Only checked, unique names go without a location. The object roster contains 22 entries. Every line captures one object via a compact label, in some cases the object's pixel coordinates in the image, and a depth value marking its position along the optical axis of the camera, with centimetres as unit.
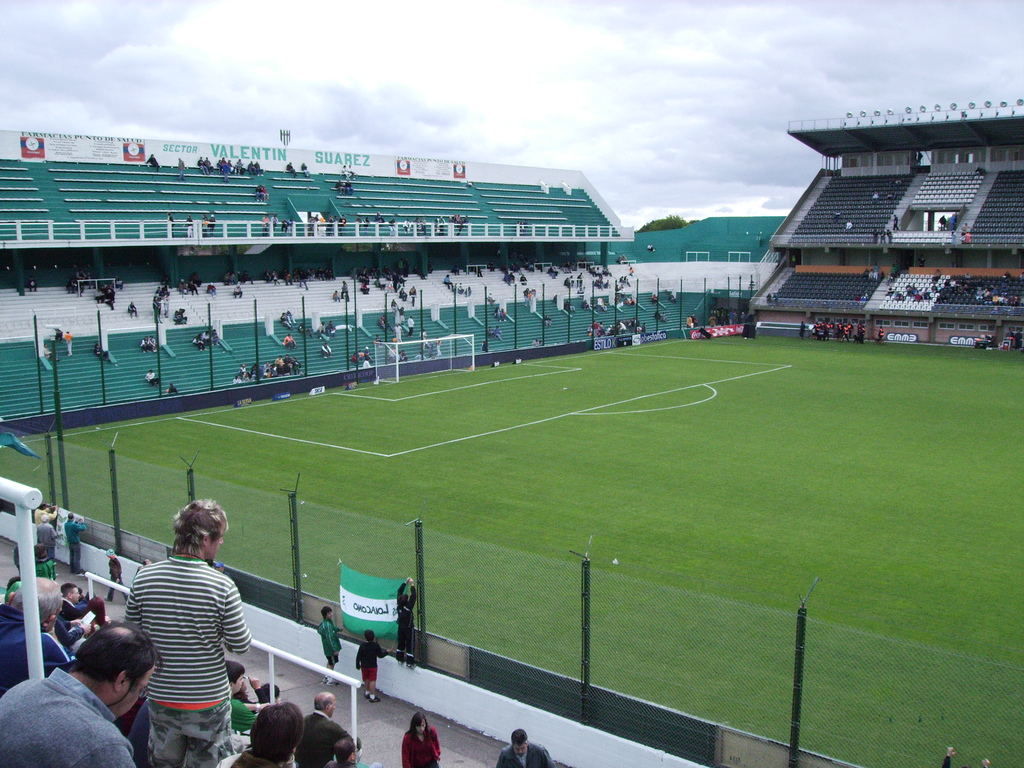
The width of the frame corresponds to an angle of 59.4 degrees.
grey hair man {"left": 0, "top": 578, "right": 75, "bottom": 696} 400
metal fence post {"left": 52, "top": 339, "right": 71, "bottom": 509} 1708
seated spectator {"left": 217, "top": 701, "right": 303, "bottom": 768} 386
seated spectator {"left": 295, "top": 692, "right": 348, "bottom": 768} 657
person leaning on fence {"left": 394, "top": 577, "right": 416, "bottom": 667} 1105
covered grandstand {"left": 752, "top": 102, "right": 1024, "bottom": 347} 5466
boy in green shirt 1127
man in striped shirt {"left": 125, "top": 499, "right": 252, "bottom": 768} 494
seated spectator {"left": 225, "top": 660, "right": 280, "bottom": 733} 732
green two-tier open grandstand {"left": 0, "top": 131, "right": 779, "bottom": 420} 3753
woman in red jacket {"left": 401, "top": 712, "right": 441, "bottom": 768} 835
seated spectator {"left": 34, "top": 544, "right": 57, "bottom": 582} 1228
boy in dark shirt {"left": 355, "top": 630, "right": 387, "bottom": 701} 1092
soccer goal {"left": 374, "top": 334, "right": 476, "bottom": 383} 4138
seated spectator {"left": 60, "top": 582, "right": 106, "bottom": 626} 999
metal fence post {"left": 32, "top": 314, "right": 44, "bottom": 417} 2833
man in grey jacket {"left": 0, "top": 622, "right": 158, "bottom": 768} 305
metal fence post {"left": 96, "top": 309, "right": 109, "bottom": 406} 3164
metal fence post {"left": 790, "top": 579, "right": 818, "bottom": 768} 845
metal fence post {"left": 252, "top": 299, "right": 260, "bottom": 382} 3580
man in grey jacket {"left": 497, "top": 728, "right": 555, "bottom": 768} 776
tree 12419
